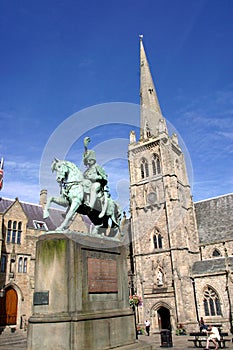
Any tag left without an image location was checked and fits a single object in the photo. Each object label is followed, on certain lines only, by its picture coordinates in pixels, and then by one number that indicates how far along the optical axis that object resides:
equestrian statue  10.23
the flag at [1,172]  34.08
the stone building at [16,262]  31.39
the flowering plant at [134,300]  26.13
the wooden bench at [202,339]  15.39
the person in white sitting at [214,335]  14.29
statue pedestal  8.06
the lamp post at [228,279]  32.63
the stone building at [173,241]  35.19
